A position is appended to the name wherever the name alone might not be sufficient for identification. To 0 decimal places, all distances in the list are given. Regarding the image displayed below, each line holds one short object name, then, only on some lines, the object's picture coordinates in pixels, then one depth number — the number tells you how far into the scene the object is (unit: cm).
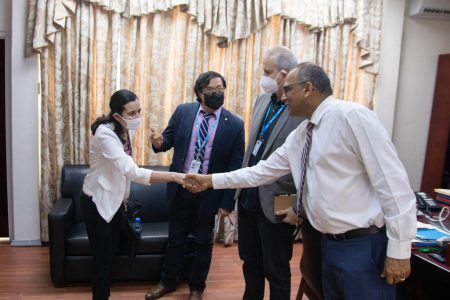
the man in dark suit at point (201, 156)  260
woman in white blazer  212
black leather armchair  279
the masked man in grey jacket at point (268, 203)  207
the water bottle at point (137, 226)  255
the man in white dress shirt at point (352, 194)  141
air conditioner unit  395
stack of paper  197
